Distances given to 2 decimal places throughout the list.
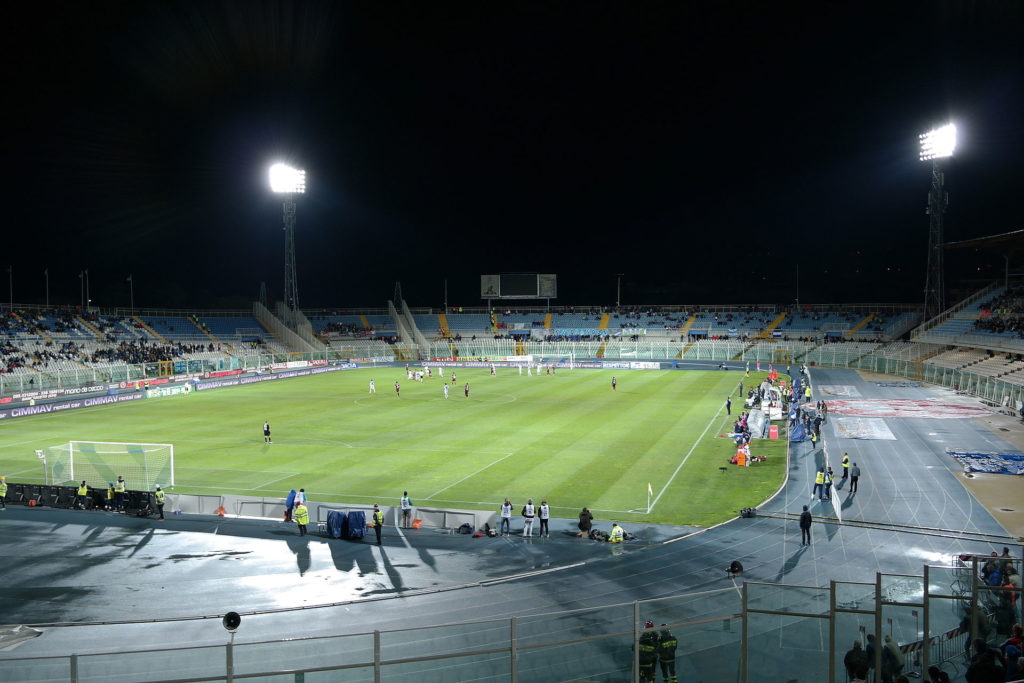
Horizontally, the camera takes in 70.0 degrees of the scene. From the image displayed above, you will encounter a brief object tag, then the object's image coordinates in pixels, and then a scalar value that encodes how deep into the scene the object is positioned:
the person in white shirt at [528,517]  19.56
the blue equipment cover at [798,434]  33.16
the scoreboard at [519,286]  96.44
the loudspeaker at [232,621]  11.62
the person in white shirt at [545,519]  19.50
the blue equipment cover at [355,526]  19.12
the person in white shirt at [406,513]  20.34
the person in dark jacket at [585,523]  19.36
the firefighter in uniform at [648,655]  9.80
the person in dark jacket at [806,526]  18.67
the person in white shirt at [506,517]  19.81
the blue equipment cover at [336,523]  19.41
